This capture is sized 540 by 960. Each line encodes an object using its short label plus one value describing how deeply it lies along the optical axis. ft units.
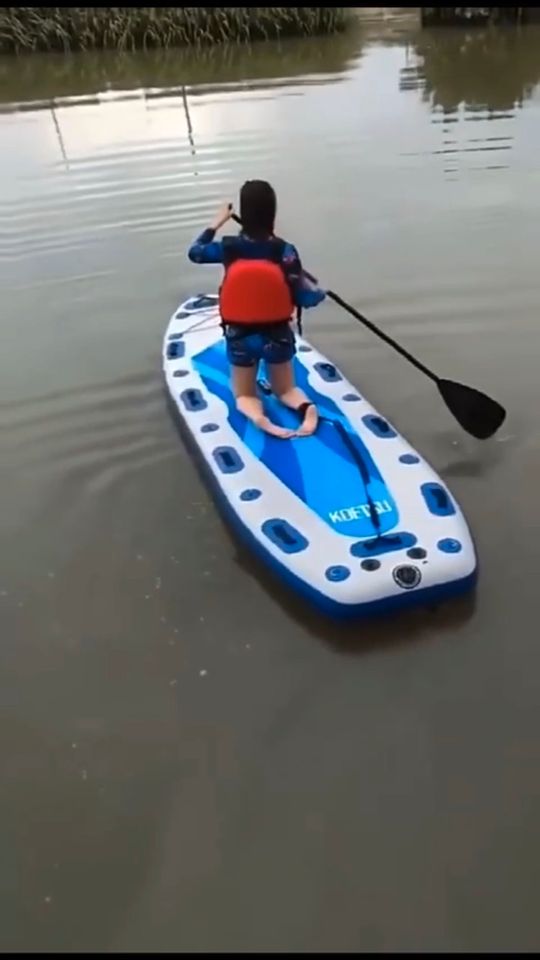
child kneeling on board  11.23
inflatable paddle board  9.32
